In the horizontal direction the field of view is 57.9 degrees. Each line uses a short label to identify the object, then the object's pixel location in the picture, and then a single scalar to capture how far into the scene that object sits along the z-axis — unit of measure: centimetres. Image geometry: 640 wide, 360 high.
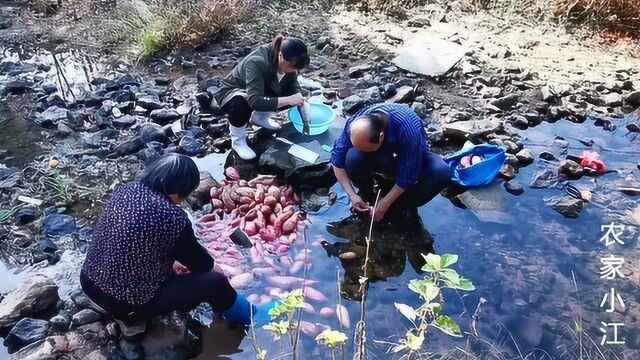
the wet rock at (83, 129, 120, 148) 580
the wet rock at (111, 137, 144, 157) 566
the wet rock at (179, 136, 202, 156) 568
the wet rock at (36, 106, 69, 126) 621
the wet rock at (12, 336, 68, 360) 349
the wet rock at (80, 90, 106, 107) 651
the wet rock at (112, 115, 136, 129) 612
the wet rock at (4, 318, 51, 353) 366
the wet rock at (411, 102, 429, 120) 608
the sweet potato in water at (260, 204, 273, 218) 475
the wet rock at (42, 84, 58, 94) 691
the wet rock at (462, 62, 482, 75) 682
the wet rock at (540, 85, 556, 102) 622
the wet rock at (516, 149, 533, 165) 537
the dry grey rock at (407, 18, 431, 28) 793
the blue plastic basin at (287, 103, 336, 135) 558
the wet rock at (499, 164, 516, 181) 518
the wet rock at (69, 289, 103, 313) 387
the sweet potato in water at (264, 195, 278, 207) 484
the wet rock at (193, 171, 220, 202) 503
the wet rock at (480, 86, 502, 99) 639
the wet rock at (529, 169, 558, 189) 511
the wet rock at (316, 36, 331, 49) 766
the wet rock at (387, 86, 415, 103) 630
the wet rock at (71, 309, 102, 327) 379
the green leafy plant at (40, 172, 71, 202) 505
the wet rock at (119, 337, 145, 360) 362
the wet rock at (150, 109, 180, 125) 617
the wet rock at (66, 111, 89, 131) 614
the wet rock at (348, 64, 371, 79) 696
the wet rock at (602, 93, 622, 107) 617
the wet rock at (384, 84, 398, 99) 643
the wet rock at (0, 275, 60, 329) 379
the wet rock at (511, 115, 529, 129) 591
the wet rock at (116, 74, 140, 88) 689
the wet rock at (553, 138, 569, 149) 560
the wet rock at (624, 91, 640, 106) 613
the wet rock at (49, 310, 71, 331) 378
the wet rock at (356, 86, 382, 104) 630
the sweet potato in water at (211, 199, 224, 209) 493
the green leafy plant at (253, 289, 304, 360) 196
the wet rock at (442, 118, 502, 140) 564
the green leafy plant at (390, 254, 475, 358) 194
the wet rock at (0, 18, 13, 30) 899
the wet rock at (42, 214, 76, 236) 466
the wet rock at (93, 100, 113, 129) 609
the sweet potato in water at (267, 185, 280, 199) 493
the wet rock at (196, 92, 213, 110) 630
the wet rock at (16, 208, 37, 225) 479
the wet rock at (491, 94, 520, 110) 617
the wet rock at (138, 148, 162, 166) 552
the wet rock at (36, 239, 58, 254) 447
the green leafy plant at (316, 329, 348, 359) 184
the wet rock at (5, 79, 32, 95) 696
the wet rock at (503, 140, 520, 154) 547
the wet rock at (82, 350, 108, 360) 355
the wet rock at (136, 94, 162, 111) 639
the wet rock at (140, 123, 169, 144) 576
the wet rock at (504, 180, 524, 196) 505
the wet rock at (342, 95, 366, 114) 620
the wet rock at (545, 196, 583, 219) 479
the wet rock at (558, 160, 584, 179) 516
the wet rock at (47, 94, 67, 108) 655
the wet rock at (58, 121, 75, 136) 603
